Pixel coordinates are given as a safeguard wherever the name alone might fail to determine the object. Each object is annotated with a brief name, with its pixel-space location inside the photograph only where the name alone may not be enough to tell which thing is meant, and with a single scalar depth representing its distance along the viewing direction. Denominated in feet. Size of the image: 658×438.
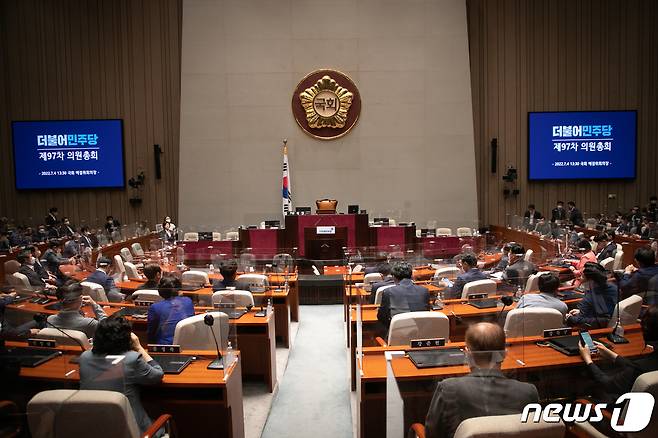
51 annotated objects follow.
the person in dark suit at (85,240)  31.50
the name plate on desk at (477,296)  16.99
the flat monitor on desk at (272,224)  38.75
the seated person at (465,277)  18.19
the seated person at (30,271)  22.48
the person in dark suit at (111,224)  39.21
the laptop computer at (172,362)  10.18
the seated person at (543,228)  33.23
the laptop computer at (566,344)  10.04
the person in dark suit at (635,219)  31.17
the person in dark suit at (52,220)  41.85
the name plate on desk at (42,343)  10.03
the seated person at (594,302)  12.48
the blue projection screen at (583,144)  45.78
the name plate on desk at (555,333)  11.22
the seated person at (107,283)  18.76
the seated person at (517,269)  19.15
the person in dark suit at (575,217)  39.01
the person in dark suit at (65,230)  39.32
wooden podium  34.14
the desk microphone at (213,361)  10.48
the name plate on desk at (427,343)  11.03
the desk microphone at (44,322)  10.24
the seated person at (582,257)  19.38
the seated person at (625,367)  7.79
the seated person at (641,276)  15.26
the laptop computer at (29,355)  8.55
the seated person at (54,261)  25.35
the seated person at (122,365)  8.52
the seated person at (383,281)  17.80
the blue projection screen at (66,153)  45.85
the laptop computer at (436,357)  9.72
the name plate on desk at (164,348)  11.27
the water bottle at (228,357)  10.35
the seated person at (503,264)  23.01
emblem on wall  45.06
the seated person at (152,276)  18.34
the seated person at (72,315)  11.85
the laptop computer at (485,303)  15.74
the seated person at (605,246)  23.59
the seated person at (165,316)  12.93
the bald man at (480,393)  6.87
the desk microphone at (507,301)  13.55
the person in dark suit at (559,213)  41.70
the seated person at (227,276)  17.85
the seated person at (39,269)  24.35
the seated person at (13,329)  10.90
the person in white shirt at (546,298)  13.17
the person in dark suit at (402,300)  14.11
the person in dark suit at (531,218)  37.09
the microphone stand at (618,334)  9.73
